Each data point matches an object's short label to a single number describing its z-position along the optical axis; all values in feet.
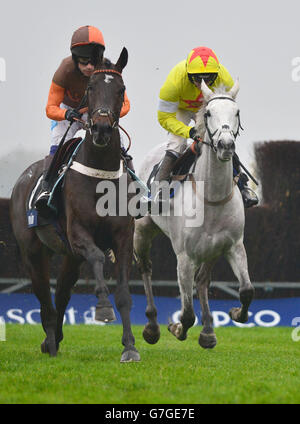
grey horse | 46.44
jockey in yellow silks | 50.55
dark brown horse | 40.47
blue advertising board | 81.15
